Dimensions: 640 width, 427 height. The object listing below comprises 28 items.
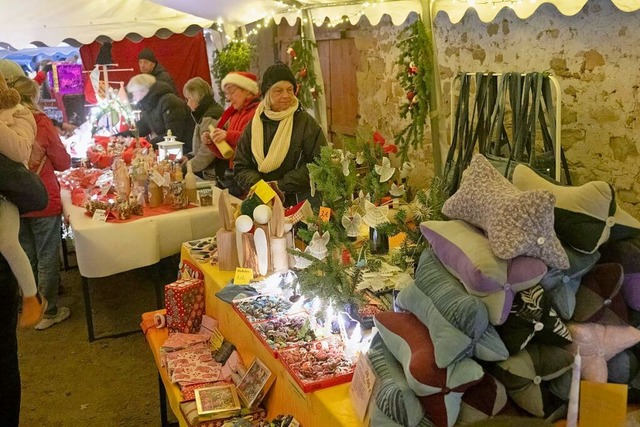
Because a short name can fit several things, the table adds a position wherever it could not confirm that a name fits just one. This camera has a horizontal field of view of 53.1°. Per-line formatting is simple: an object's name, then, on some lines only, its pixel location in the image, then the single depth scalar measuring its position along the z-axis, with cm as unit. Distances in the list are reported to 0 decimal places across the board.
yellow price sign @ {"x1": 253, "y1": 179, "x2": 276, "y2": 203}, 259
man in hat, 632
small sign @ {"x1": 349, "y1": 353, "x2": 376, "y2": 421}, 158
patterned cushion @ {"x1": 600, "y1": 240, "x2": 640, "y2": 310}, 149
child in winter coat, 253
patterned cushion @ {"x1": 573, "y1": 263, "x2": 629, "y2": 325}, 147
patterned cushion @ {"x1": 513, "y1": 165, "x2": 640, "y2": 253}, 147
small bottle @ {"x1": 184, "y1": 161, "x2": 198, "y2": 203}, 407
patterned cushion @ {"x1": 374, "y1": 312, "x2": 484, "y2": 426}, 137
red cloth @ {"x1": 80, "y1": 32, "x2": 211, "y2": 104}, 817
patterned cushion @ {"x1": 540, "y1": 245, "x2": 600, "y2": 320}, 145
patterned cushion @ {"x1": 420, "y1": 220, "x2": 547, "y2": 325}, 139
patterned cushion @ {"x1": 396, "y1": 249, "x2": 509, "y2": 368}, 137
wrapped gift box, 276
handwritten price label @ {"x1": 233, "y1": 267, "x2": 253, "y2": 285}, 253
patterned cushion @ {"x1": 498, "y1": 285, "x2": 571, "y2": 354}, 142
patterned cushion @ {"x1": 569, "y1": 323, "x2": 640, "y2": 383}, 146
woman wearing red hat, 451
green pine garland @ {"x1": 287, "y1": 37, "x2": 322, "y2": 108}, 512
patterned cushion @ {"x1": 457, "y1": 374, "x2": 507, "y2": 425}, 143
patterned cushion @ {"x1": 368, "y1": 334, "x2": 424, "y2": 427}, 143
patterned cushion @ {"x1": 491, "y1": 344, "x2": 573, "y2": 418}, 143
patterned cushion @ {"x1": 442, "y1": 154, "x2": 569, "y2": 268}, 137
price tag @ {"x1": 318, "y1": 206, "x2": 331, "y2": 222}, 227
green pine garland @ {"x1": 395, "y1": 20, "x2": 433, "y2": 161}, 365
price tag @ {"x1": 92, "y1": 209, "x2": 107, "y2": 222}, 381
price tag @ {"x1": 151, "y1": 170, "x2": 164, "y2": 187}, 398
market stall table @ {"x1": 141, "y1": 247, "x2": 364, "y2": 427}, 171
